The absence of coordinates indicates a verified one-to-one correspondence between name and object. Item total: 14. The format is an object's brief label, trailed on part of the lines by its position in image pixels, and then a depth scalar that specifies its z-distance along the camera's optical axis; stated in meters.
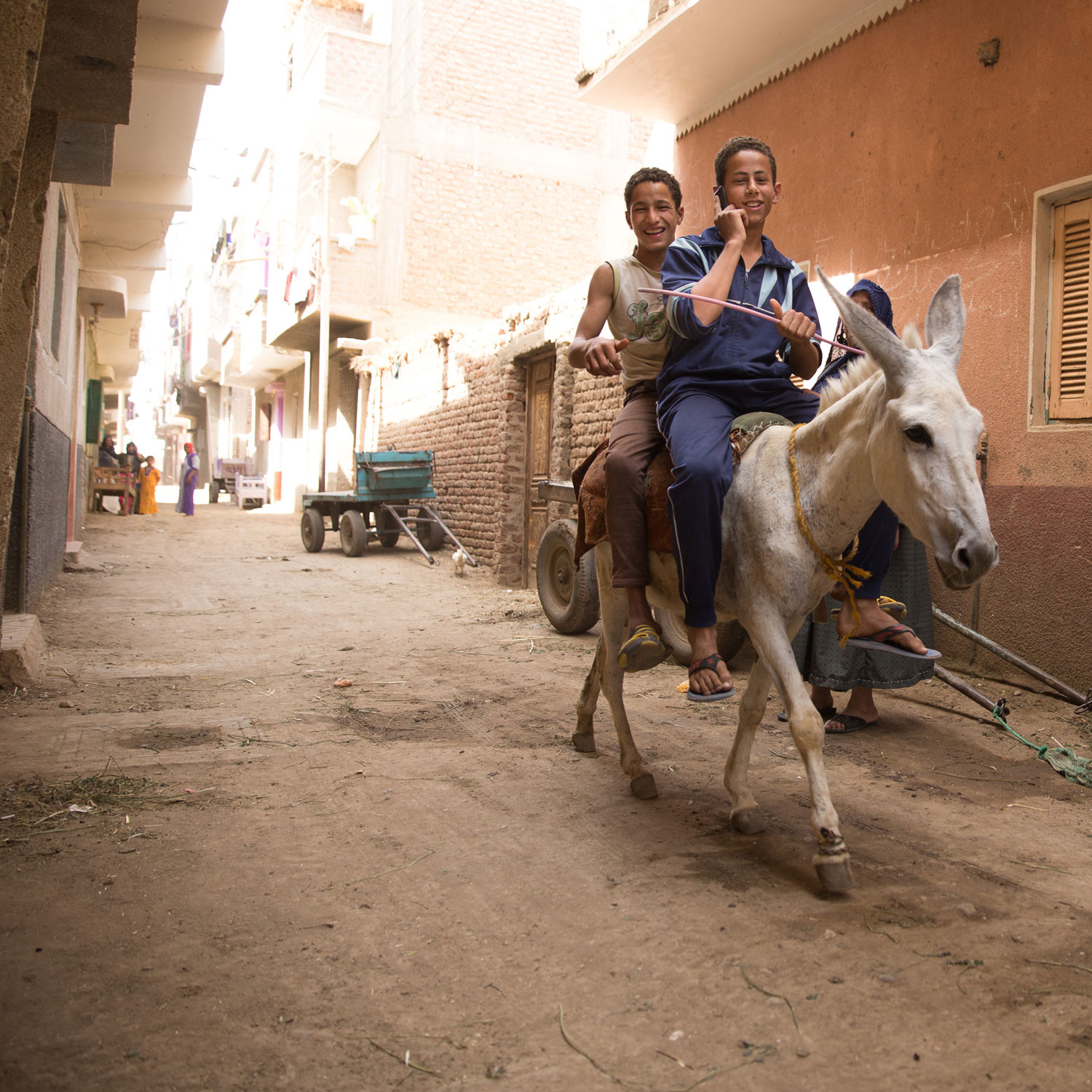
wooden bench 21.69
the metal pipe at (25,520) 6.59
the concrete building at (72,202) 2.61
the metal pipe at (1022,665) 4.94
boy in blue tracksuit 2.97
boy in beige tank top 3.31
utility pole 18.70
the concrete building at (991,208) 5.27
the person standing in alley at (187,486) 23.14
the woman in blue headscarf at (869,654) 4.68
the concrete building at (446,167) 19.58
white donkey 2.41
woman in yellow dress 23.77
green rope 4.06
